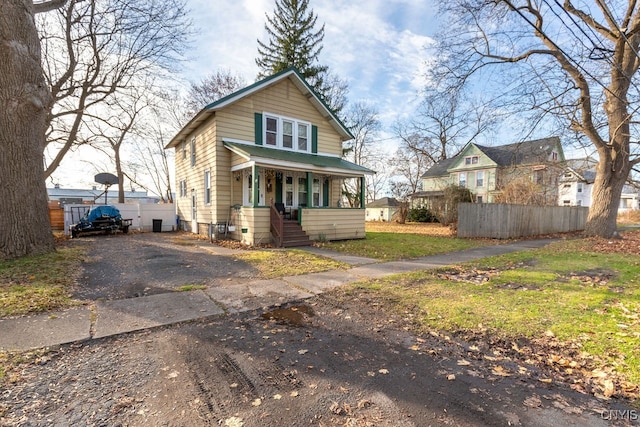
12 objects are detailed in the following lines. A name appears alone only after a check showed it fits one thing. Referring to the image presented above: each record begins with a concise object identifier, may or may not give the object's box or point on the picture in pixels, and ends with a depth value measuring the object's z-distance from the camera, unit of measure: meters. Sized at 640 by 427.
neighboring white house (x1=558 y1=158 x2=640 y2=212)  35.34
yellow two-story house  11.52
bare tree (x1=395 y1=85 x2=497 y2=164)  36.78
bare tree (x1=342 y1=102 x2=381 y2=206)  32.87
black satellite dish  16.83
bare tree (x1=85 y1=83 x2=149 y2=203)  17.78
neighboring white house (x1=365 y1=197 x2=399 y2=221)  35.13
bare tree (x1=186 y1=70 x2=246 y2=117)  27.22
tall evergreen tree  23.78
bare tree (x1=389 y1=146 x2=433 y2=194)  37.81
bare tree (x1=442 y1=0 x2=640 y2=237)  10.38
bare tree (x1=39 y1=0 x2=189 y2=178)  13.05
